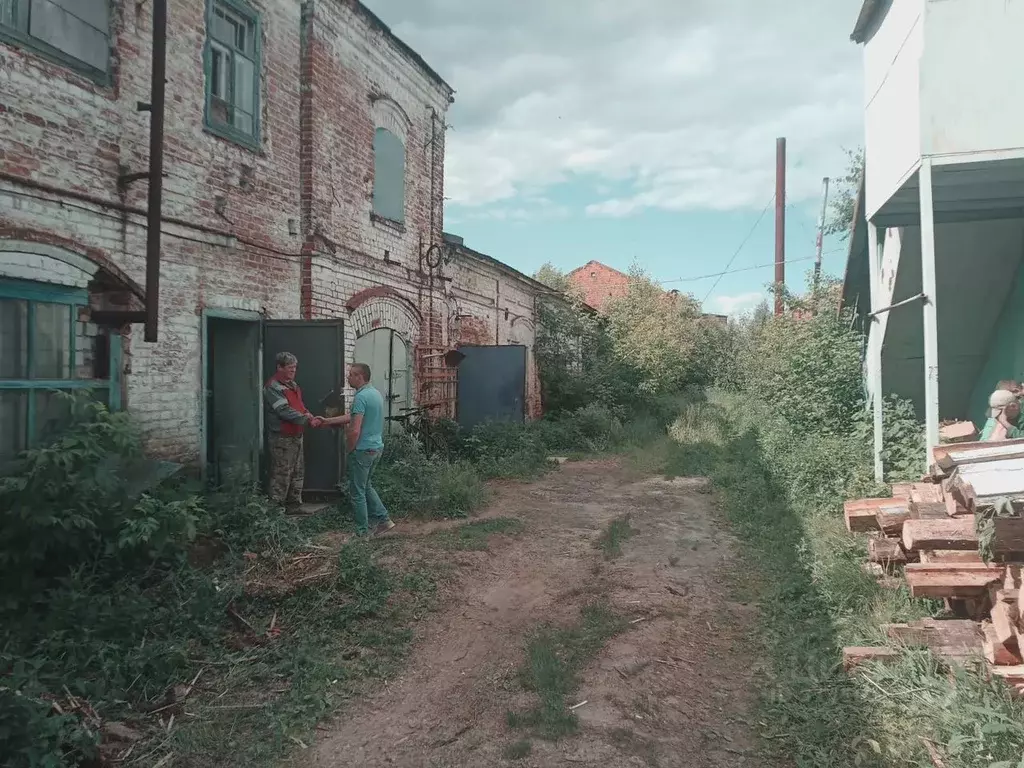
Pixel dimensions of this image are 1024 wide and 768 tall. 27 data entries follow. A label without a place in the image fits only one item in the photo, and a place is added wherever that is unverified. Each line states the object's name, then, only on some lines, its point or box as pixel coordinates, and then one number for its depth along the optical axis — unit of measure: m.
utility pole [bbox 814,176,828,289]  20.83
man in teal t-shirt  6.48
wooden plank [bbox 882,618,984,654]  3.52
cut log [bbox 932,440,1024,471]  3.83
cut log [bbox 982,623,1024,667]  3.24
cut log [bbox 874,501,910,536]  4.59
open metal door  7.49
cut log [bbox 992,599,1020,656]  3.26
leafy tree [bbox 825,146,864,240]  19.30
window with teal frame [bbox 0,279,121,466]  4.91
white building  5.35
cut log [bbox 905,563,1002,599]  3.63
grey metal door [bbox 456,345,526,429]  12.39
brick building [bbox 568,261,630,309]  33.75
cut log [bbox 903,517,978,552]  3.82
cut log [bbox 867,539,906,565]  4.62
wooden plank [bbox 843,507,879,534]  5.18
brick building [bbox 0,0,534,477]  5.07
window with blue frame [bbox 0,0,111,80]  4.92
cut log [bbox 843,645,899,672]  3.62
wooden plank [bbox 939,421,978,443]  6.10
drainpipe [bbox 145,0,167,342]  5.45
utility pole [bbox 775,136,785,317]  19.89
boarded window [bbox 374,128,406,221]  9.91
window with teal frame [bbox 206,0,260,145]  6.91
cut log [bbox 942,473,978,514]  3.59
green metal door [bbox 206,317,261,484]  7.38
